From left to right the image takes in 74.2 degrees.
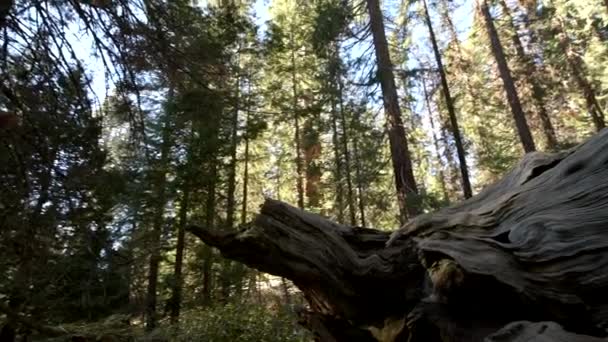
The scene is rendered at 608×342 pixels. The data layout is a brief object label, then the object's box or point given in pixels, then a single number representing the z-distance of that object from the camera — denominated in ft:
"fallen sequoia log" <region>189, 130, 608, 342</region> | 8.19
